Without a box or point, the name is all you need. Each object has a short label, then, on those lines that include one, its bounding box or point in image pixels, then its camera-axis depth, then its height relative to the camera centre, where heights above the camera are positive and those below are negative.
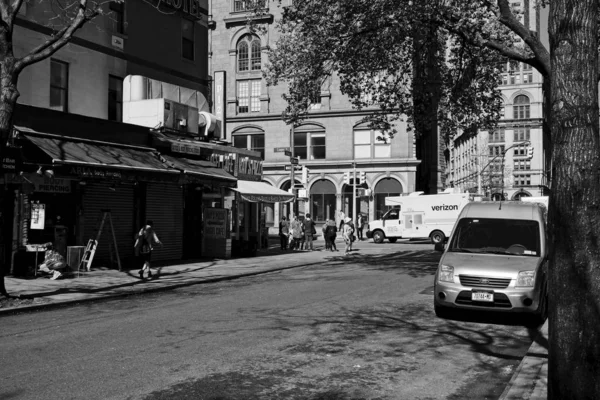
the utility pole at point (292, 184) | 31.89 +1.85
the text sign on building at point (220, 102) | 25.01 +5.00
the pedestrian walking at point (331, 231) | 28.80 -0.65
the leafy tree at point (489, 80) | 3.87 +3.49
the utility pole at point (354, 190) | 43.62 +1.99
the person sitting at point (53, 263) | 15.43 -1.20
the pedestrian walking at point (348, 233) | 26.92 -0.69
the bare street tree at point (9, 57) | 11.43 +3.12
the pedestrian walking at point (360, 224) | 42.16 -0.45
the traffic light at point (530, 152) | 47.28 +5.28
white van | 35.50 +0.06
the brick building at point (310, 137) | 50.66 +7.15
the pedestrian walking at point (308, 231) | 29.88 -0.67
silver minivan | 9.41 -0.72
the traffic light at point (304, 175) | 33.49 +2.41
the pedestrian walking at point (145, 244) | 15.84 -0.72
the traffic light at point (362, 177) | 43.25 +2.96
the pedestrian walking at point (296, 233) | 29.92 -0.78
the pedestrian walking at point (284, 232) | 29.73 -0.73
